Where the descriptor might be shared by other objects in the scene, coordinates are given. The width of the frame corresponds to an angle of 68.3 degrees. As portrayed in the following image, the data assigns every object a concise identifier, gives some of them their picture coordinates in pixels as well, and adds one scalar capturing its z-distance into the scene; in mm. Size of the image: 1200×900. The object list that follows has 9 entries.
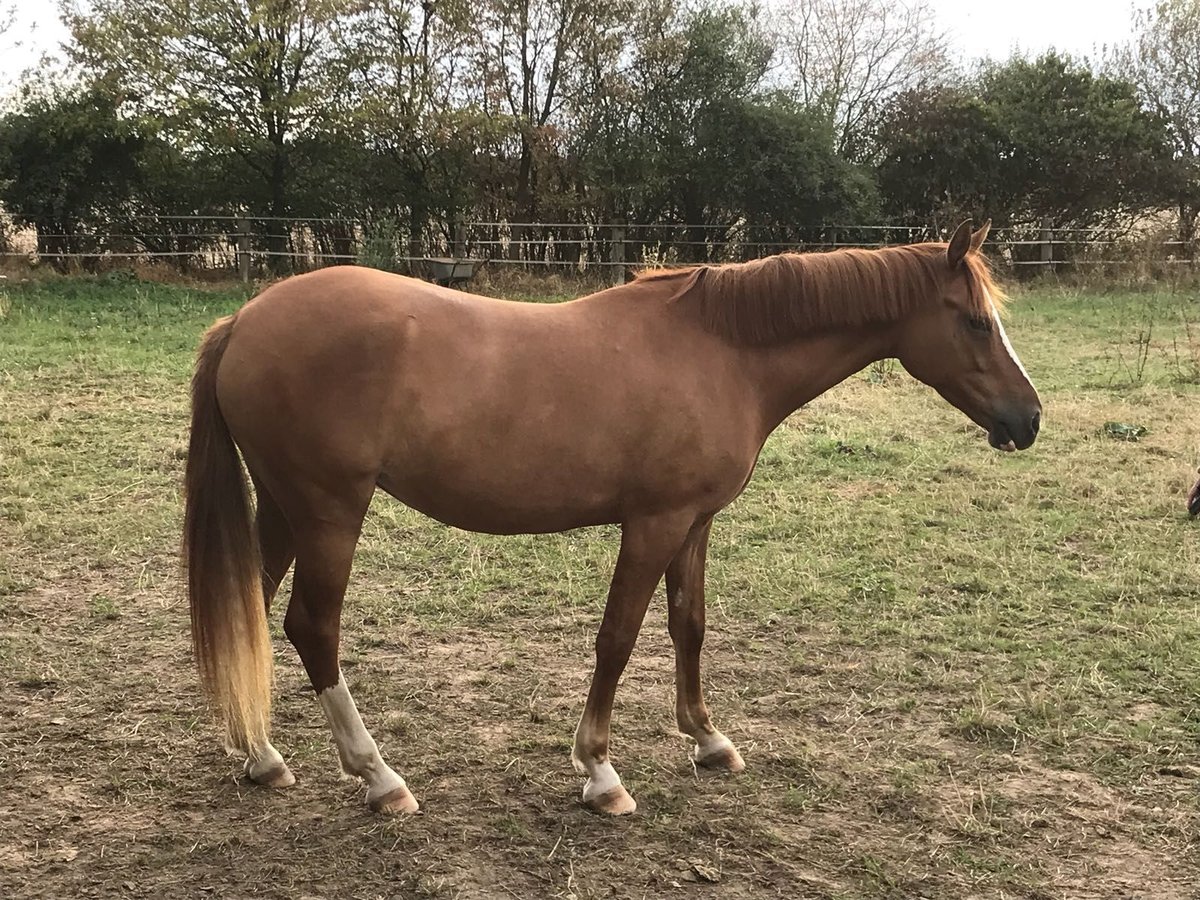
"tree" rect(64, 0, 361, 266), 14492
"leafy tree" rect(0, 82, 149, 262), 14195
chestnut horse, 2523
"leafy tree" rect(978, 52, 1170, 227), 16766
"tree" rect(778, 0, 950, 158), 19588
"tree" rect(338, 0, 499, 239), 15375
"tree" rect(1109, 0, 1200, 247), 17422
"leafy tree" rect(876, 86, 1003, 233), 17156
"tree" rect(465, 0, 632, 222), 16375
